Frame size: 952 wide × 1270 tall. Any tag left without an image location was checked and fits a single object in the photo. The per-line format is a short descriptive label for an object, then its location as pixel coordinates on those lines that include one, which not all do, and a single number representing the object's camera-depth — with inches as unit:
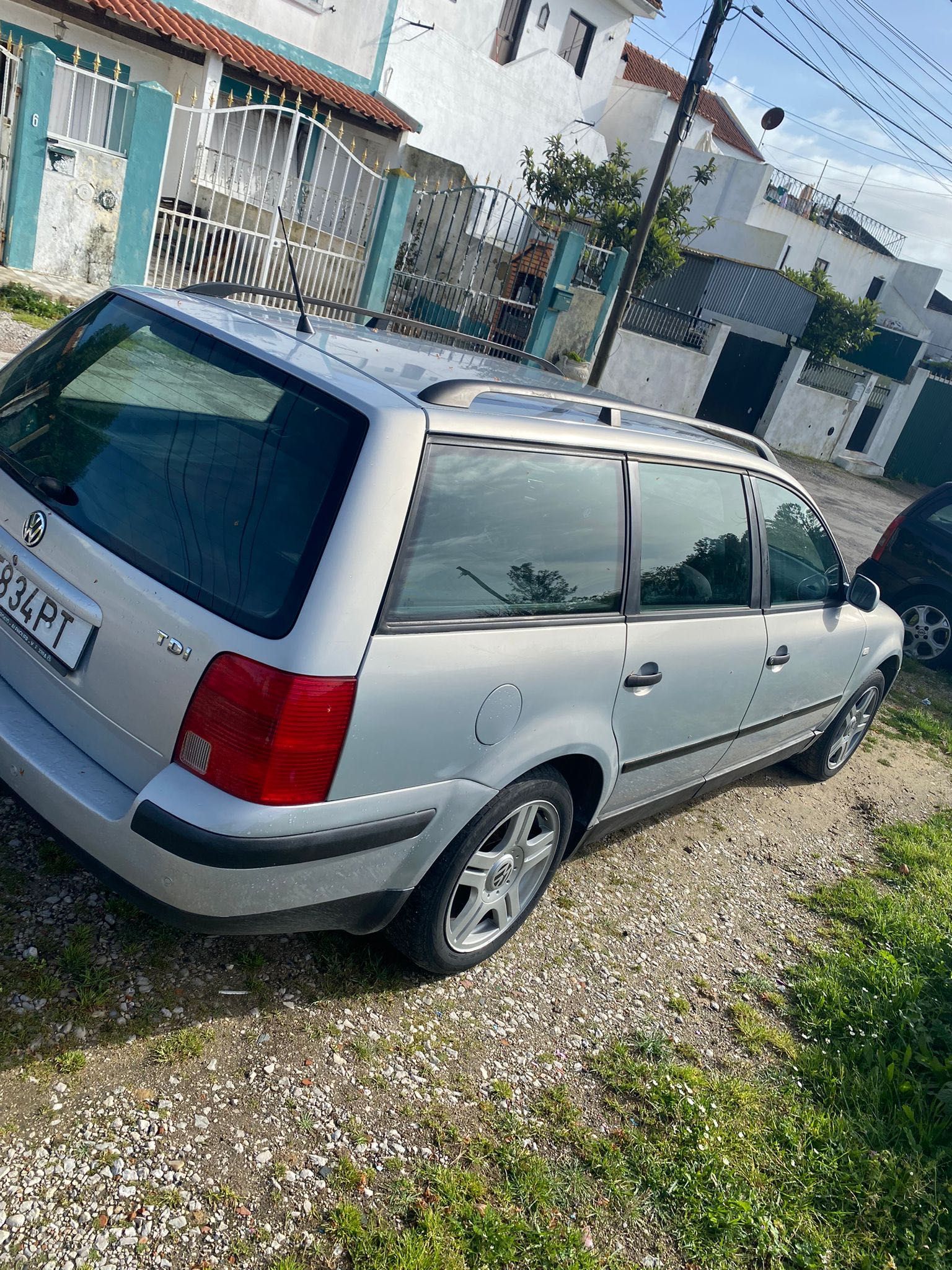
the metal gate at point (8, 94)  346.3
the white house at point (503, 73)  816.9
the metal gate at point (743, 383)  838.5
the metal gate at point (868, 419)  976.9
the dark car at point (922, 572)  328.8
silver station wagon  86.8
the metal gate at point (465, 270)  482.3
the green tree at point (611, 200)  717.9
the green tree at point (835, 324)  860.6
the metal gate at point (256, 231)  399.2
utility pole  464.1
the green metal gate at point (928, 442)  1020.5
